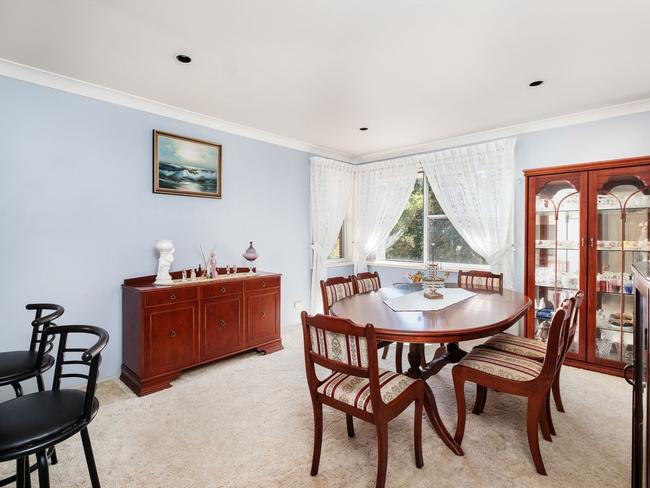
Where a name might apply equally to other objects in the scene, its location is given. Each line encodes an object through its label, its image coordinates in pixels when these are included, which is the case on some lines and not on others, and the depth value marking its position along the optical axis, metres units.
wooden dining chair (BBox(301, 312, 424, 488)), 1.55
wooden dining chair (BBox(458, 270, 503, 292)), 3.18
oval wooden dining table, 1.77
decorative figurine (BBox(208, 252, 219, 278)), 3.33
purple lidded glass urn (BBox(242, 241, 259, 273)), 3.67
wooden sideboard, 2.71
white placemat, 2.26
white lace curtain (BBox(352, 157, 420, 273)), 4.66
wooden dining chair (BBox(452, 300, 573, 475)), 1.76
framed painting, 3.17
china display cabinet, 2.93
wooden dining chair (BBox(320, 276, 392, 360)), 2.74
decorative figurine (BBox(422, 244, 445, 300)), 2.60
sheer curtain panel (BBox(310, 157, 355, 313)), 4.63
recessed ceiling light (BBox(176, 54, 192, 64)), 2.28
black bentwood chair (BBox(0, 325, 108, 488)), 1.08
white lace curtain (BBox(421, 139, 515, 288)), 3.74
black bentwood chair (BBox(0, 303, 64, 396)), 1.66
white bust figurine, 2.96
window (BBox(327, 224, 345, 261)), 5.18
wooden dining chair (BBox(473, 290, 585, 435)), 2.06
